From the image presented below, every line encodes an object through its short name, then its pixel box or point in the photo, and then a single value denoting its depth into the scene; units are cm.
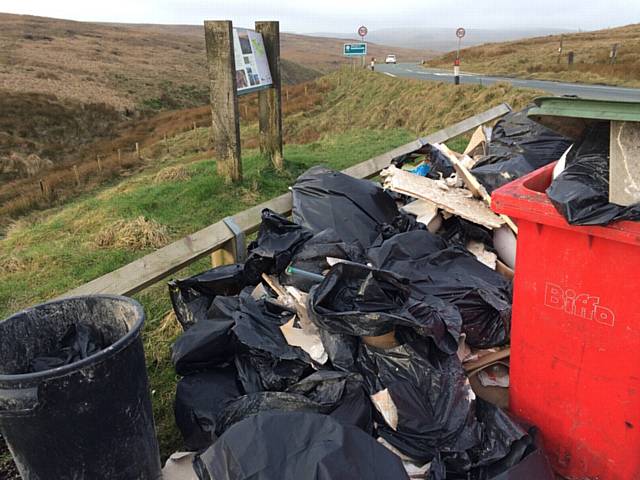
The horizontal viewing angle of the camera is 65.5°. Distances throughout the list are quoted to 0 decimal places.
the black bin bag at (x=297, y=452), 155
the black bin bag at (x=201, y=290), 303
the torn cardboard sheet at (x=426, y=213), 353
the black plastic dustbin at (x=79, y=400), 155
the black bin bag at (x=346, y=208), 357
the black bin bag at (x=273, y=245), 301
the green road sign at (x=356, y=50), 2395
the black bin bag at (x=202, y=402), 227
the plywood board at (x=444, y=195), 337
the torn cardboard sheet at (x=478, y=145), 541
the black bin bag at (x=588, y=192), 170
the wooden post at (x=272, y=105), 707
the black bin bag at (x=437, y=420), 211
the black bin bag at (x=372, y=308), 216
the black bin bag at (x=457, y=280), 269
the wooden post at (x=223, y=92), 570
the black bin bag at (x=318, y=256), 287
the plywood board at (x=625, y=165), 168
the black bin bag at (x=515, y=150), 398
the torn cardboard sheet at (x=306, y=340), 243
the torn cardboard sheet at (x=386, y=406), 216
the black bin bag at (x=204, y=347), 251
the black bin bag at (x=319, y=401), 216
